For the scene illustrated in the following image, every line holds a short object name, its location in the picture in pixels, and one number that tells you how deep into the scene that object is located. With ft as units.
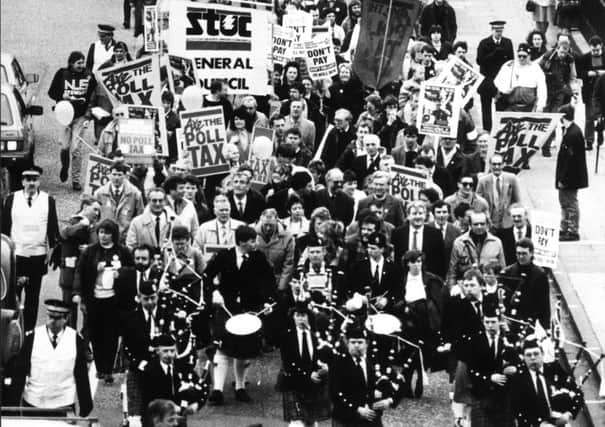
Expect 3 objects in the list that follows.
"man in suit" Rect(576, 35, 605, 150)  92.38
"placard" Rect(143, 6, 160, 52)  89.92
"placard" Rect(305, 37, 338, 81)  88.69
